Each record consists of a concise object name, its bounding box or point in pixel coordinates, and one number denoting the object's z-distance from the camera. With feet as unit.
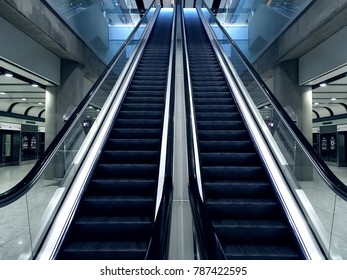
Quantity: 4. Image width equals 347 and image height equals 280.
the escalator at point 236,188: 9.30
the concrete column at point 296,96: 29.01
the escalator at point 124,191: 9.05
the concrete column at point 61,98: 28.43
